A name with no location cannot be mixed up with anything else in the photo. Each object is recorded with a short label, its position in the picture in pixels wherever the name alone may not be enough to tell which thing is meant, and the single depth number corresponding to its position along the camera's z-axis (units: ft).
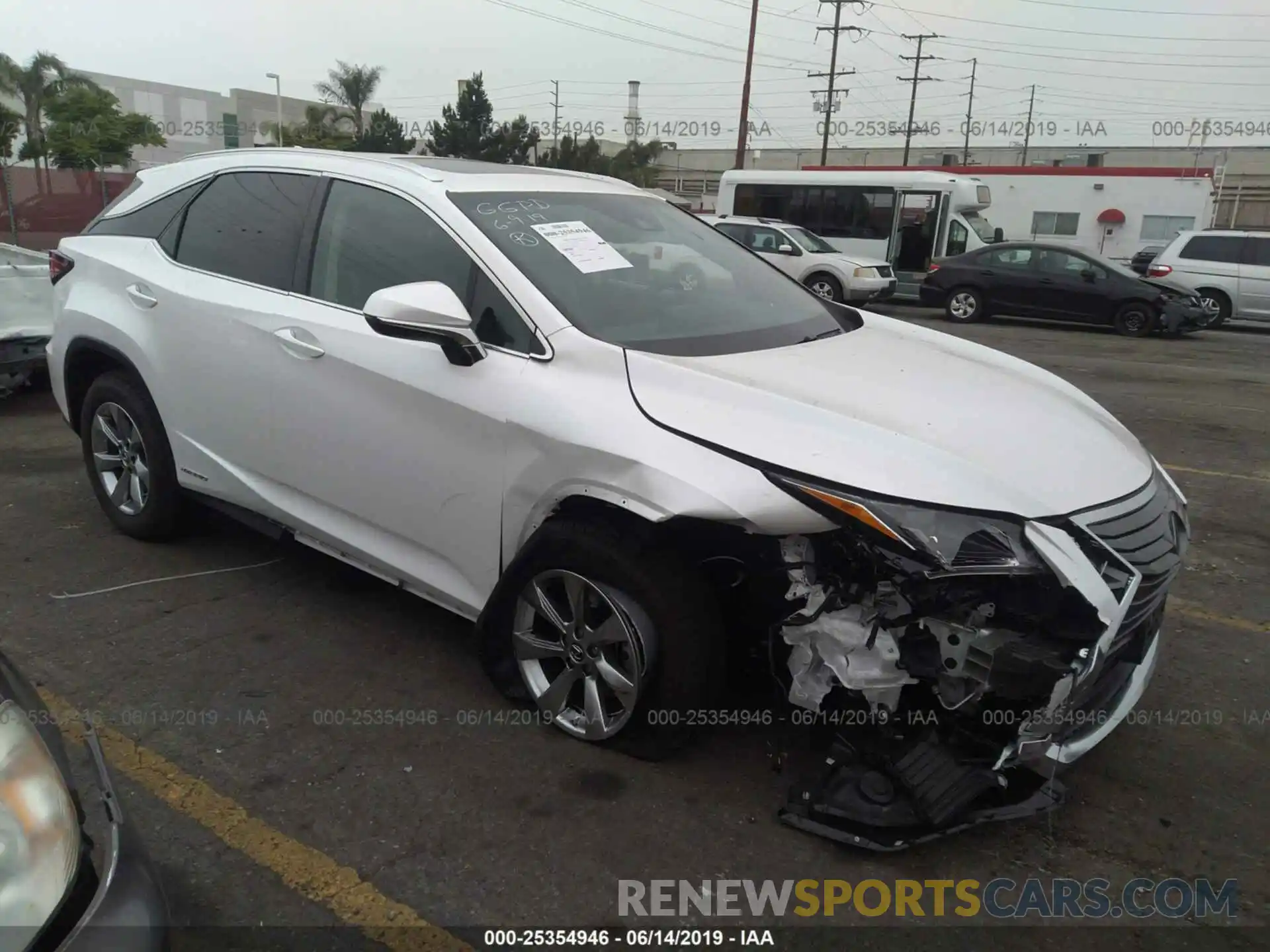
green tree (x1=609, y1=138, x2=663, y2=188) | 177.06
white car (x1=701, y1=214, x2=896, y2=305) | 55.31
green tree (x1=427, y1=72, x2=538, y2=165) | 184.34
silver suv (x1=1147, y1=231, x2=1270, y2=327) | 50.62
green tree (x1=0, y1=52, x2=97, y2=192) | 132.16
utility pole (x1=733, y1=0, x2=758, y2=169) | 93.91
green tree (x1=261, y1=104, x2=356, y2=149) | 167.73
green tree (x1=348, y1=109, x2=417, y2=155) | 168.55
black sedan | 47.57
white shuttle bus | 63.62
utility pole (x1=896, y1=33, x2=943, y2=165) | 181.16
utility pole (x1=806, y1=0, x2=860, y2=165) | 144.56
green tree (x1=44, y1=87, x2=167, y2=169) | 131.34
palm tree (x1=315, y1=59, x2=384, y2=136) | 177.06
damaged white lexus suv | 7.91
